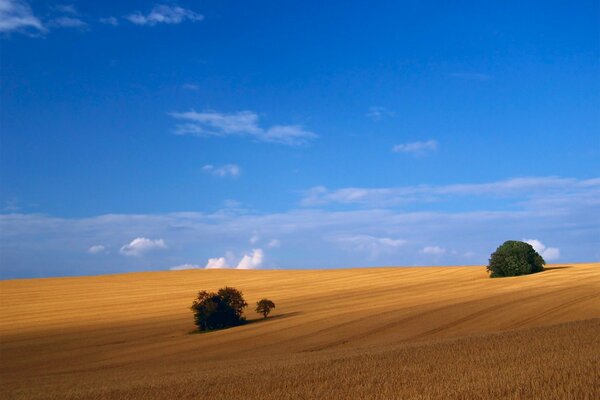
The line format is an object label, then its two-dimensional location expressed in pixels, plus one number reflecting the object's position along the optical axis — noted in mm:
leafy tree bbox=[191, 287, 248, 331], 45944
